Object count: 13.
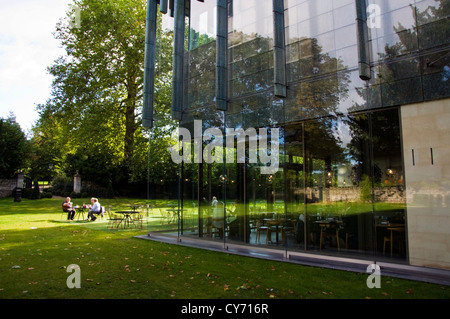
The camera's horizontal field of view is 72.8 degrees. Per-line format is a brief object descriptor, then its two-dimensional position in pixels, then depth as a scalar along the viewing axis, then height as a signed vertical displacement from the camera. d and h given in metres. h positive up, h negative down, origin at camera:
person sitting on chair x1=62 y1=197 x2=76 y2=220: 19.37 -1.15
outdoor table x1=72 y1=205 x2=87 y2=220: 20.08 -1.22
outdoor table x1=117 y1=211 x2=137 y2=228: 16.48 -1.71
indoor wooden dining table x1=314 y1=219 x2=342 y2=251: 8.70 -0.99
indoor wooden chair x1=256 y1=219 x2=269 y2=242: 10.15 -1.25
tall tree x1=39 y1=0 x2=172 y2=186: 23.12 +8.89
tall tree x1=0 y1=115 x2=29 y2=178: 37.32 +5.34
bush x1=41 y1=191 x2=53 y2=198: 37.60 -0.36
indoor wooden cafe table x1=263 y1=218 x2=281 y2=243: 9.81 -1.06
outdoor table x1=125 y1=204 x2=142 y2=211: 19.78 -0.97
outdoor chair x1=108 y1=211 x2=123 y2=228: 17.10 -1.81
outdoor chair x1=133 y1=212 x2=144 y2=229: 18.04 -1.67
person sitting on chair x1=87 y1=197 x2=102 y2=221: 19.14 -1.10
